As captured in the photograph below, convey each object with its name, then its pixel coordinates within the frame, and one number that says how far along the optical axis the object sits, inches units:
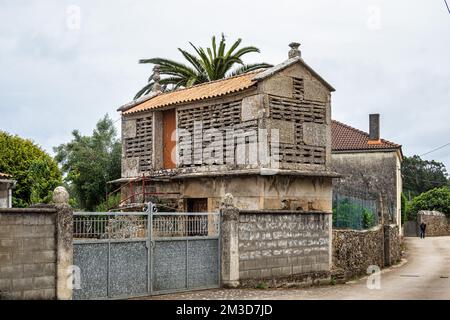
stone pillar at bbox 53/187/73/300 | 485.1
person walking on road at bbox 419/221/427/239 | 1800.8
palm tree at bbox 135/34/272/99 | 1330.0
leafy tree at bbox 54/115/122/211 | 1451.8
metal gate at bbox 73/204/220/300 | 509.0
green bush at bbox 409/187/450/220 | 2082.9
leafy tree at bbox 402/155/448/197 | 3565.5
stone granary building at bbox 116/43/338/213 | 772.0
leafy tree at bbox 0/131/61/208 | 1198.9
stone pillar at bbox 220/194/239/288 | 617.6
